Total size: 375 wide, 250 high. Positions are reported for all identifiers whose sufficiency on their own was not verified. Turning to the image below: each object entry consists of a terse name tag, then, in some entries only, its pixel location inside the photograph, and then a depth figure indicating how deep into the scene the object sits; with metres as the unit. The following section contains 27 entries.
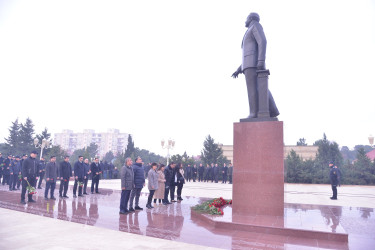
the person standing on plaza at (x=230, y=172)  21.74
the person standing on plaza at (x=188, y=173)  24.20
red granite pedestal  6.73
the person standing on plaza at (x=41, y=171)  14.40
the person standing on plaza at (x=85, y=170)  11.94
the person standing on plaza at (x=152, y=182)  8.98
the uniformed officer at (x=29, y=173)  9.34
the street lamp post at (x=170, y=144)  27.67
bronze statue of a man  7.57
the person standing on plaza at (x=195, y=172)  24.19
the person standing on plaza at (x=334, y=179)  11.85
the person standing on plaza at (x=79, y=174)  11.55
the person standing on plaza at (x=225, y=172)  21.94
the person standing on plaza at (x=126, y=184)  7.77
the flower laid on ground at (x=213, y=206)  7.05
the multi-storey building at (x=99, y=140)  125.81
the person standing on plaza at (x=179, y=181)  11.02
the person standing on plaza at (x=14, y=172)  13.73
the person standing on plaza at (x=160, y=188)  9.95
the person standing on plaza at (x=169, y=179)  10.08
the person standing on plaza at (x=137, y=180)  8.43
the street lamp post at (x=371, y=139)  29.23
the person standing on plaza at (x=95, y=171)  12.44
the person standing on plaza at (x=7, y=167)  15.29
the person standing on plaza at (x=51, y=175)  10.54
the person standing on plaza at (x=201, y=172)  23.63
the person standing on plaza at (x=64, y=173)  11.07
